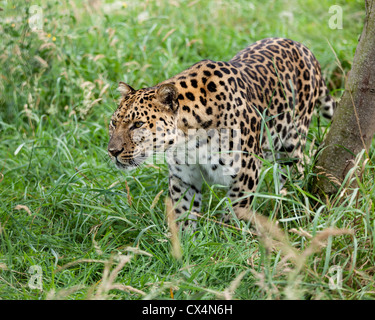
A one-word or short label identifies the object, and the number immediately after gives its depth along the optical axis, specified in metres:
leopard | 9.68
